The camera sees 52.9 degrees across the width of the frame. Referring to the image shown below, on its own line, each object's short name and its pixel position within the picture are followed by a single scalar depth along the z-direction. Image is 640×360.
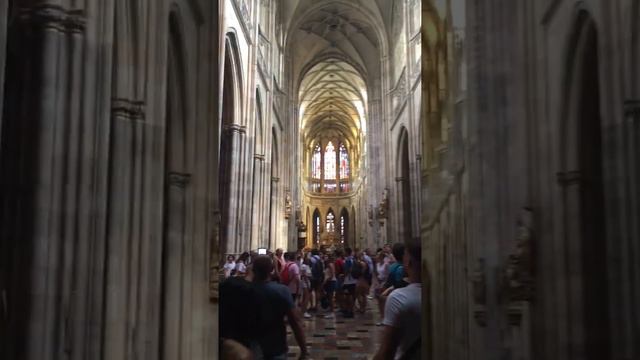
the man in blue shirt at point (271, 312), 5.27
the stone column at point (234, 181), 17.67
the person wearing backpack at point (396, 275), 6.42
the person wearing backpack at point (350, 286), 16.17
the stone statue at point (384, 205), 29.90
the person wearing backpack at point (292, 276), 13.35
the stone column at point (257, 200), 20.81
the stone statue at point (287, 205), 33.31
